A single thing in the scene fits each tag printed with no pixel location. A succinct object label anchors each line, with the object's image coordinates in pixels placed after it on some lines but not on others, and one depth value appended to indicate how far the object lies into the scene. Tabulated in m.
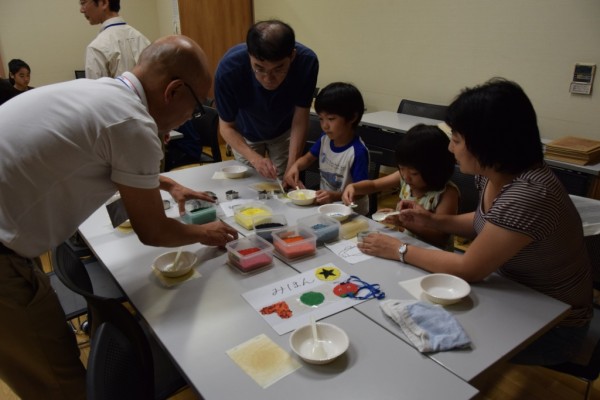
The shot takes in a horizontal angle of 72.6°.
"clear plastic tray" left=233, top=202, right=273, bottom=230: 1.73
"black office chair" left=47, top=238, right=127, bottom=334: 1.70
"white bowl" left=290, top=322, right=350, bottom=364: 1.00
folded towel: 1.02
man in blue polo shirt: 2.36
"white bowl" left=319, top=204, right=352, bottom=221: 1.75
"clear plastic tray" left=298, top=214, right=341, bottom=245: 1.57
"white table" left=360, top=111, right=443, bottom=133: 3.44
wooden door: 5.39
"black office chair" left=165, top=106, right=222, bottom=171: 3.66
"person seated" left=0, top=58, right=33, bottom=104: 4.38
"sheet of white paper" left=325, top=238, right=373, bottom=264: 1.47
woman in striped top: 1.20
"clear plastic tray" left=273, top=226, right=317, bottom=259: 1.47
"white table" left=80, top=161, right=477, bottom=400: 0.91
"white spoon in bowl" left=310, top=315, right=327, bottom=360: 1.00
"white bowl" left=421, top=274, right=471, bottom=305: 1.20
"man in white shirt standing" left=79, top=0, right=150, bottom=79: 3.17
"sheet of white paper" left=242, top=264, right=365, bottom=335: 1.15
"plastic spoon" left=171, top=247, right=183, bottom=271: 1.38
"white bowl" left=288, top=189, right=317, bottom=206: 1.94
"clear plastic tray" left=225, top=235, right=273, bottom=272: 1.38
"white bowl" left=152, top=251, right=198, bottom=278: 1.34
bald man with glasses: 1.06
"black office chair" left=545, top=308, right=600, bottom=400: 1.30
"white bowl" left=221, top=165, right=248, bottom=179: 2.33
